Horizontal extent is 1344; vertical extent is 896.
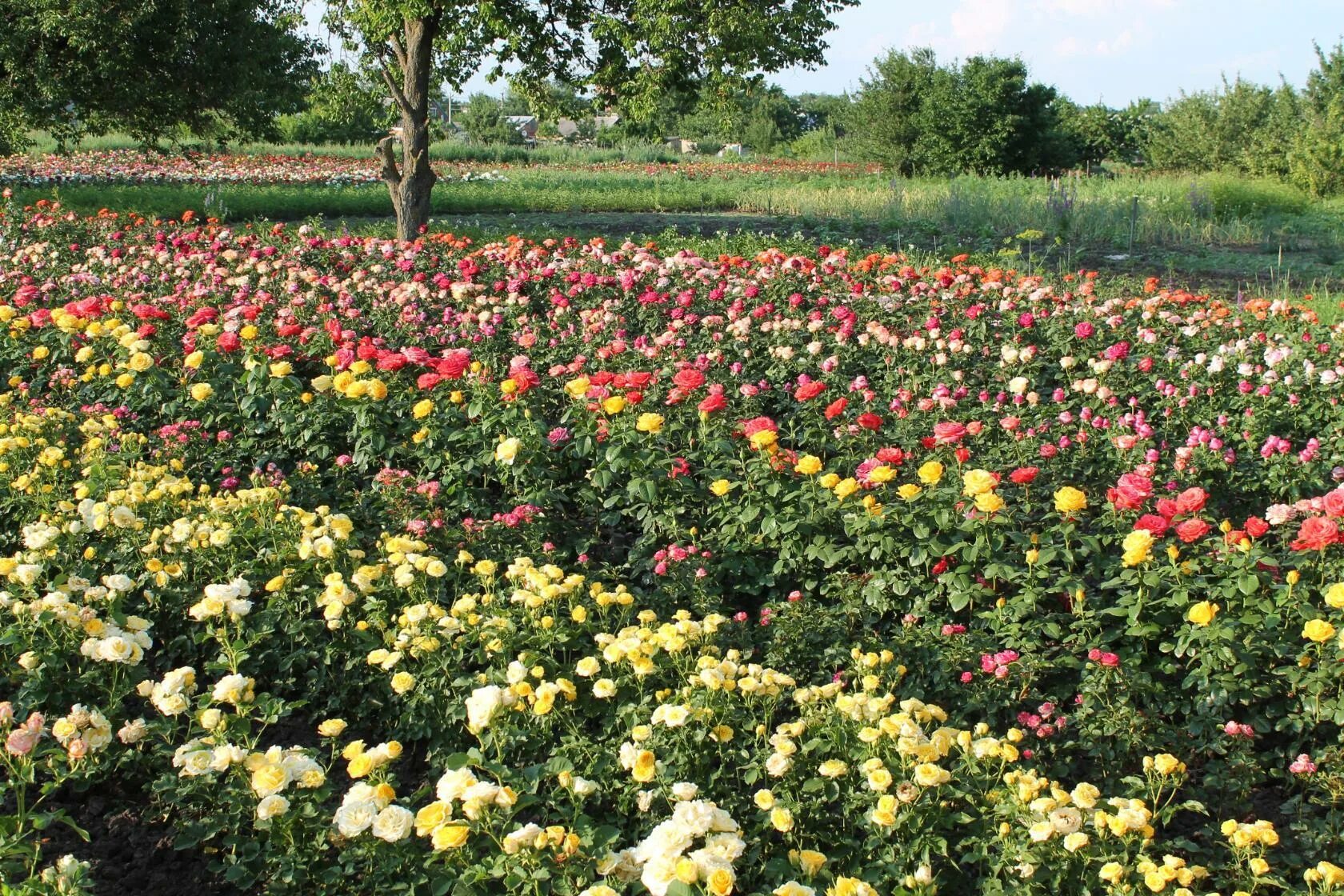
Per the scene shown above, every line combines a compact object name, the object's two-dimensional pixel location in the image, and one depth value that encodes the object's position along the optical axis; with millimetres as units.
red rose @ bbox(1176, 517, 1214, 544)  2988
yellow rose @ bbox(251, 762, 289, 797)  2180
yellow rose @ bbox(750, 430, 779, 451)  3764
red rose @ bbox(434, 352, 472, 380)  4480
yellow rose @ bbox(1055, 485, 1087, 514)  3188
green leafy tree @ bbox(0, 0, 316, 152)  13766
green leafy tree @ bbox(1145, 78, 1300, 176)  26938
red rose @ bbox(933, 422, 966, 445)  3629
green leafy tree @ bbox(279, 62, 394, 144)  12891
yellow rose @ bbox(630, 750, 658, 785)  2170
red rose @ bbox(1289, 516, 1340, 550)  2961
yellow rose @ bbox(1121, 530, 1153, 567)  3014
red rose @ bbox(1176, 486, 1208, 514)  3018
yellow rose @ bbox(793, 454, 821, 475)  3504
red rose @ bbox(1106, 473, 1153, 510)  3229
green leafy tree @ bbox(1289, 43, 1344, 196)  19922
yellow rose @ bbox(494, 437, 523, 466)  3965
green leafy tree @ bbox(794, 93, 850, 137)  43109
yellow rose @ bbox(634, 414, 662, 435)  3957
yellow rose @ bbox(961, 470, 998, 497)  3223
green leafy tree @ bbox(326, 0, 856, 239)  11000
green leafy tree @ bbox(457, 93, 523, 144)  45312
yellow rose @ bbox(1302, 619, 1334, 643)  2611
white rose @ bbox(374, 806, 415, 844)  2039
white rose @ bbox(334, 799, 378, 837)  2066
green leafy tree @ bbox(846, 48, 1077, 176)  27500
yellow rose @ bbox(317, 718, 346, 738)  2395
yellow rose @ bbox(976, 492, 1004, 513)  3191
